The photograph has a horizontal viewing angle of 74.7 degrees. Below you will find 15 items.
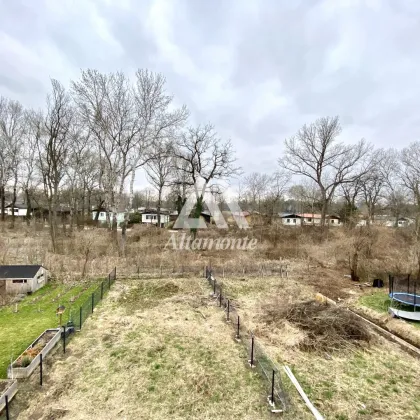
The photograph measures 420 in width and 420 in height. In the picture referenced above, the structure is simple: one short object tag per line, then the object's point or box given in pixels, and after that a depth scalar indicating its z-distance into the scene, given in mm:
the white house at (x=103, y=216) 42800
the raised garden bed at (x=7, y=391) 4504
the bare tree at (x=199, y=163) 22031
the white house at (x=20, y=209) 50025
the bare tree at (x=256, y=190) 46938
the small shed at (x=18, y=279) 10477
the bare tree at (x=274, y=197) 42278
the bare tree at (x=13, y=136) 28500
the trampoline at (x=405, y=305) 8391
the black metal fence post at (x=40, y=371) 5215
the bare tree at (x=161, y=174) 31070
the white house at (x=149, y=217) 46494
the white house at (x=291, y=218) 48866
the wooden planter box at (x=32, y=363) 5297
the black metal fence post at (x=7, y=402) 4137
